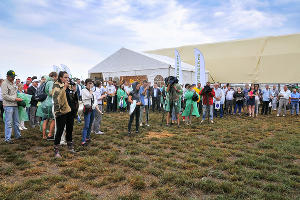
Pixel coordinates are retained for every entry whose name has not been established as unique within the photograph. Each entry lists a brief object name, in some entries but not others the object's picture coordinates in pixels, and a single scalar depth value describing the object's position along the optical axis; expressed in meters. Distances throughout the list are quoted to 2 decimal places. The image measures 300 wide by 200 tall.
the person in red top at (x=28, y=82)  10.00
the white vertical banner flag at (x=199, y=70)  11.51
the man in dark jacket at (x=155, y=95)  14.41
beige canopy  21.41
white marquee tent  16.56
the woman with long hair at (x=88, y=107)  5.56
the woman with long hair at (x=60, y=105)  4.62
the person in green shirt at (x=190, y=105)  9.37
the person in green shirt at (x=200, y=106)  13.29
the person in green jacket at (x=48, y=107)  5.74
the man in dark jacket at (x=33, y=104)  7.97
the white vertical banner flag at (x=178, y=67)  12.78
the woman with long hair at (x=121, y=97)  13.44
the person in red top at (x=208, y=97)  9.69
